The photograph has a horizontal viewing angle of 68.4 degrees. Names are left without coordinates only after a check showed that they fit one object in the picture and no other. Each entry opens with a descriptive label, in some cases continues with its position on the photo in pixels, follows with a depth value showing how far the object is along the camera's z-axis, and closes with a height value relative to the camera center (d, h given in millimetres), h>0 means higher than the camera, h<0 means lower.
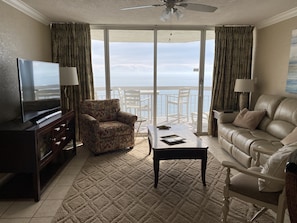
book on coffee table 2867 -819
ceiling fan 2394 +791
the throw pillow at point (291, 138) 2680 -737
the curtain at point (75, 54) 4309 +475
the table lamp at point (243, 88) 4305 -192
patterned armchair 3660 -828
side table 4678 -1025
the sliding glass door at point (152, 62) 4668 +353
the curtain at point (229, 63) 4589 +323
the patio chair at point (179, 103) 5651 -663
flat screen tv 2514 -156
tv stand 2289 -836
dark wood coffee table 2641 -861
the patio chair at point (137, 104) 5148 -629
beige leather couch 3012 -842
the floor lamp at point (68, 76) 3832 +30
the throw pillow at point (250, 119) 3658 -694
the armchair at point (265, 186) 1614 -887
